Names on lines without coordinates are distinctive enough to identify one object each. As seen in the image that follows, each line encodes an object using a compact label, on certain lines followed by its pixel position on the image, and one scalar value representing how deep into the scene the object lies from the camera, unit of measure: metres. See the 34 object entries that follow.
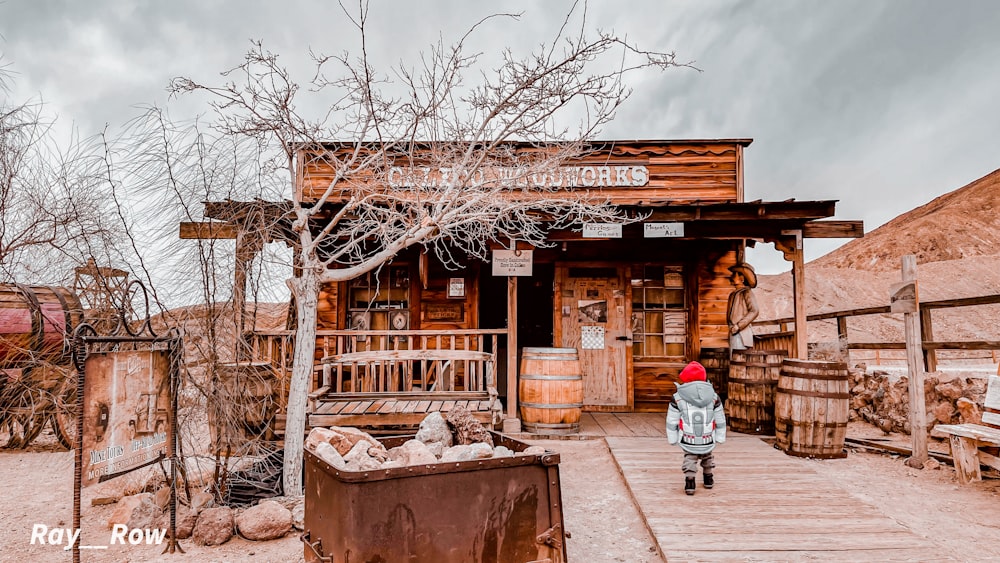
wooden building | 7.88
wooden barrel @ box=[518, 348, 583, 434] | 6.00
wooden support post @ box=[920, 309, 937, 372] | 6.36
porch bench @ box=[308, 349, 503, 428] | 5.31
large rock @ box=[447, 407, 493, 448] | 3.70
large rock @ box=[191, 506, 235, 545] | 3.68
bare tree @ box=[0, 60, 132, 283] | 4.60
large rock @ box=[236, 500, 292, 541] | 3.73
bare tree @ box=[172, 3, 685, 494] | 4.34
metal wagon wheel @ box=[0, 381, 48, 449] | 4.89
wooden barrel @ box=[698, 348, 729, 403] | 7.23
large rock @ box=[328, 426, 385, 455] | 3.23
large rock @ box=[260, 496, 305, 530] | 3.95
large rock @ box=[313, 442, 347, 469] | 2.61
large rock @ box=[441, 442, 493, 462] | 2.94
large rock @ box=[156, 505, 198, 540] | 3.75
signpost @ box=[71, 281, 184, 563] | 2.83
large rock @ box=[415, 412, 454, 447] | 3.77
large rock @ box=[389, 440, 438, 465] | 2.77
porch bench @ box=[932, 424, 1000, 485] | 4.66
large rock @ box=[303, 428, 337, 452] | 3.16
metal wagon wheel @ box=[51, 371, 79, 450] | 5.52
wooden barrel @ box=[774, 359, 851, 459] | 5.30
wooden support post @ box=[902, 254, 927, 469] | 5.28
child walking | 4.13
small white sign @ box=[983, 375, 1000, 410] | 4.65
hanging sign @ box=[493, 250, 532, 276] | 6.53
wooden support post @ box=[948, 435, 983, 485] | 4.75
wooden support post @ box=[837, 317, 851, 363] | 8.15
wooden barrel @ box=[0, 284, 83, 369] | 5.36
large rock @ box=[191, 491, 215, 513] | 4.18
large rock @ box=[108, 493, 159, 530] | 3.88
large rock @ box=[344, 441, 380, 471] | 2.70
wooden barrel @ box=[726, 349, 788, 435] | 6.05
